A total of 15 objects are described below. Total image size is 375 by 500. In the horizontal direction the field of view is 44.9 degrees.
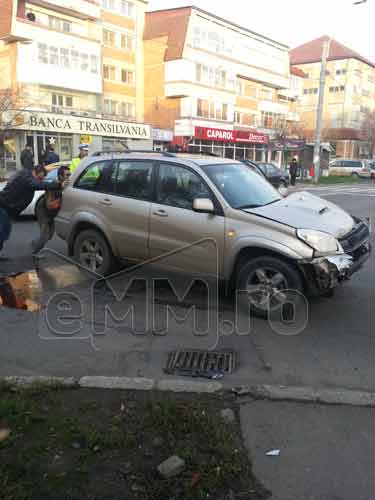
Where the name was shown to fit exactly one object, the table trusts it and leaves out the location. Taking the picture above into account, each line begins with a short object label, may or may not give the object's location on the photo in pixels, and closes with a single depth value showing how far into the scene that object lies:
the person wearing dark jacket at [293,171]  29.50
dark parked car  24.64
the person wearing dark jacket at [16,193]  7.45
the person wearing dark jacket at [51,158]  17.48
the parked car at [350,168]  40.69
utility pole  29.22
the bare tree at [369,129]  68.44
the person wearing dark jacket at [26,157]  17.00
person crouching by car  7.67
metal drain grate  3.94
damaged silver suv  4.77
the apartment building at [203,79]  42.78
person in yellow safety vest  11.59
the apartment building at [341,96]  73.12
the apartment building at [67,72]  31.08
